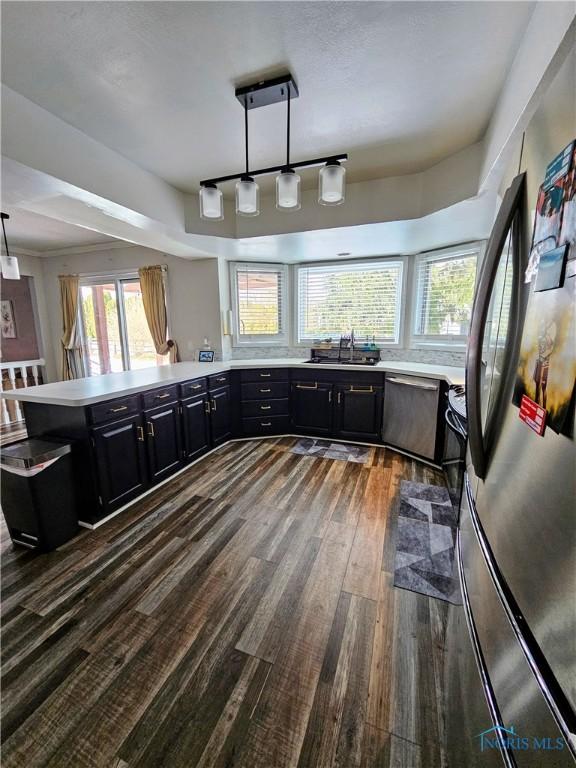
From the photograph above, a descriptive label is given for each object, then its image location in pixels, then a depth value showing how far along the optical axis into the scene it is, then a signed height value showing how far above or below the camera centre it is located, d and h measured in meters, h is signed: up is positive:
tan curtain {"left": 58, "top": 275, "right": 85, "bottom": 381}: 4.73 -0.02
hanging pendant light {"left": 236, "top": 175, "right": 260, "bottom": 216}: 1.77 +0.77
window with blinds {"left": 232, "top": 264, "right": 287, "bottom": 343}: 4.10 +0.37
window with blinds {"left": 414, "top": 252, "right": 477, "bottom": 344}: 3.21 +0.35
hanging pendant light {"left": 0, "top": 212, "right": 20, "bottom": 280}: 3.17 +0.64
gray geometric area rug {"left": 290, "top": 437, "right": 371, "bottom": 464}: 3.38 -1.39
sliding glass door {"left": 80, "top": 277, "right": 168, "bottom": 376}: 4.47 +0.01
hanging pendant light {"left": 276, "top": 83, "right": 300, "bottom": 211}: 1.69 +0.77
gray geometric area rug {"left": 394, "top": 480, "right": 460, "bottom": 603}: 1.73 -1.40
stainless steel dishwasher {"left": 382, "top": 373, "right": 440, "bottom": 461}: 3.02 -0.88
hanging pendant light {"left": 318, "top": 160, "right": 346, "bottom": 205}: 1.64 +0.78
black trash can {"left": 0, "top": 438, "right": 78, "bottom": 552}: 1.90 -1.04
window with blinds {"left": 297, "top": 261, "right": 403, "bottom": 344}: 3.90 +0.37
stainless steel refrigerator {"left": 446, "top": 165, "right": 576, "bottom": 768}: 0.44 -0.43
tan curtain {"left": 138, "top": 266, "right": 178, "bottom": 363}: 4.07 +0.27
